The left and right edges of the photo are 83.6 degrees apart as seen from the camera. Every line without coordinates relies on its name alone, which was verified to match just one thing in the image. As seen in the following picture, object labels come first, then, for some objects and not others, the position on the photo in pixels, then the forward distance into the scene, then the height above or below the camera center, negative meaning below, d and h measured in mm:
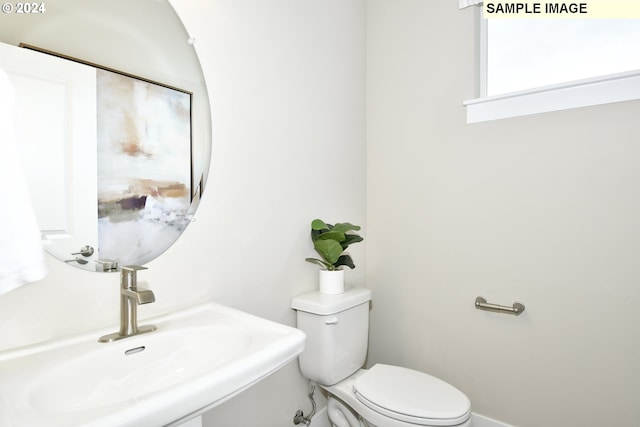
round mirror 864 +234
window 1369 +604
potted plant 1528 -182
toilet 1233 -689
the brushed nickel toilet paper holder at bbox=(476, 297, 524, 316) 1506 -431
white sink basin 582 -339
